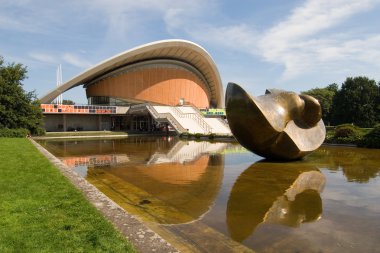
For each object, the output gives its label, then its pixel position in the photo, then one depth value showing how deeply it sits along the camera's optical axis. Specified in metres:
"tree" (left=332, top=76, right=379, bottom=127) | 48.38
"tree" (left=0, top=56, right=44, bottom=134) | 32.94
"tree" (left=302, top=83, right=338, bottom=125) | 60.17
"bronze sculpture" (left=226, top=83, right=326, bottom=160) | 13.02
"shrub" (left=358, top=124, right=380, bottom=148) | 21.95
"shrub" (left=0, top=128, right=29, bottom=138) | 31.20
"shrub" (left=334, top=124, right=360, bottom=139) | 24.46
